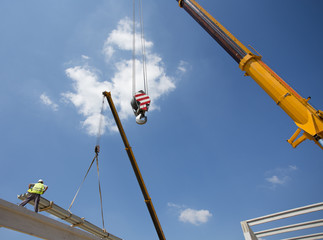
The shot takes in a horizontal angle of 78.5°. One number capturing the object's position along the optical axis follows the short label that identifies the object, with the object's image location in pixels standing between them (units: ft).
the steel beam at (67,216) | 19.49
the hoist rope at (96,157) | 25.81
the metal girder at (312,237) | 20.74
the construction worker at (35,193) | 19.90
